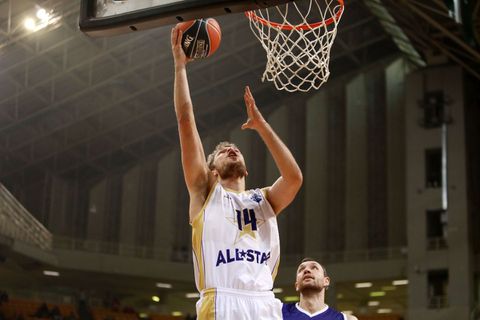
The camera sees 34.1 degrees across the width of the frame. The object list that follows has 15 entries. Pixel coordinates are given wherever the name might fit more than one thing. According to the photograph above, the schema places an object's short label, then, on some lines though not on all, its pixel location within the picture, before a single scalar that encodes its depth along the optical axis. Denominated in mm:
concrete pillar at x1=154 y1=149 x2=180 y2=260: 26594
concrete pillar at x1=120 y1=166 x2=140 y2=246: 26172
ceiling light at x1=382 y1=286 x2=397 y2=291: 25328
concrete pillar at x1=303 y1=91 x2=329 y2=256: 25453
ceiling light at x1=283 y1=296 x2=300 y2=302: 27038
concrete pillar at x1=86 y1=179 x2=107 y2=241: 25812
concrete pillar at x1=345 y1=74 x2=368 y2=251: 25094
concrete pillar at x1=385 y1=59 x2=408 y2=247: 24731
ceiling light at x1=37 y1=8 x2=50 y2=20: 20739
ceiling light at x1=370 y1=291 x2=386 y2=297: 26297
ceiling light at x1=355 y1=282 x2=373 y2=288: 24547
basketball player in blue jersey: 5418
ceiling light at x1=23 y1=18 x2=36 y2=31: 20828
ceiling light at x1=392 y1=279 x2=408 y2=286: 24300
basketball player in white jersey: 3666
